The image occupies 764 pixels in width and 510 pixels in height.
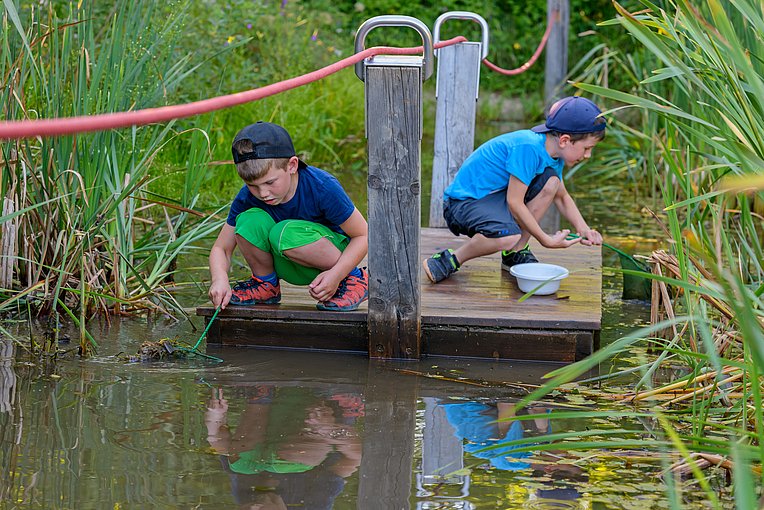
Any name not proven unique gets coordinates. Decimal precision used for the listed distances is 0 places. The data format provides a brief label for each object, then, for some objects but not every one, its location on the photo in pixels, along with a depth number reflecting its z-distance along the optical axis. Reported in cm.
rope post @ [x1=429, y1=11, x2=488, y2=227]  1004
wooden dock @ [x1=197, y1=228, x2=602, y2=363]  706
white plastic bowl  754
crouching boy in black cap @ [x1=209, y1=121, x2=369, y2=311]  702
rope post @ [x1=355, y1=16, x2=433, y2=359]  652
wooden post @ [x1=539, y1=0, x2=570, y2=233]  1876
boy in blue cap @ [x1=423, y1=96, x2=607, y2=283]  788
